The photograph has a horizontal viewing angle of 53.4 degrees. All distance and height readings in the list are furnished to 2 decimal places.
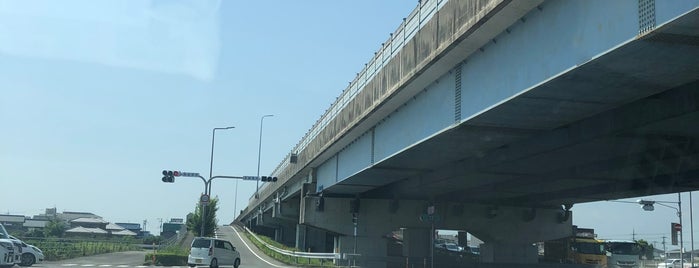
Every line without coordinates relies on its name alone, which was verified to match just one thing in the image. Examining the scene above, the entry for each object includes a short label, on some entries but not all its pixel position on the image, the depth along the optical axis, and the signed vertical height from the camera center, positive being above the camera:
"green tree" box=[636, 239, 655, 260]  74.29 -0.32
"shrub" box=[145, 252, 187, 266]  39.84 -1.85
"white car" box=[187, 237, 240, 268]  36.16 -1.31
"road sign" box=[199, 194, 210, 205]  44.59 +1.86
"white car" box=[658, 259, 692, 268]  46.43 -1.17
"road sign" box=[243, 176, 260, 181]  46.91 +3.49
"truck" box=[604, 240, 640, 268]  50.28 -0.68
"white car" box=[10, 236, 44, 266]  33.72 -1.65
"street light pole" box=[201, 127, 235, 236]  45.25 +4.05
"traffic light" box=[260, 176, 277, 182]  46.51 +3.47
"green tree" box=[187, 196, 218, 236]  73.88 +1.03
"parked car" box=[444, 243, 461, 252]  70.45 -1.02
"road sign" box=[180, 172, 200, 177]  43.20 +3.33
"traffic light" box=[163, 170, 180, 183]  41.59 +3.01
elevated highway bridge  11.58 +3.04
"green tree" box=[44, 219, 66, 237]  95.09 -1.08
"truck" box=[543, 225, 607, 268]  51.06 -0.55
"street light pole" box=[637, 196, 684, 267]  45.22 +2.75
